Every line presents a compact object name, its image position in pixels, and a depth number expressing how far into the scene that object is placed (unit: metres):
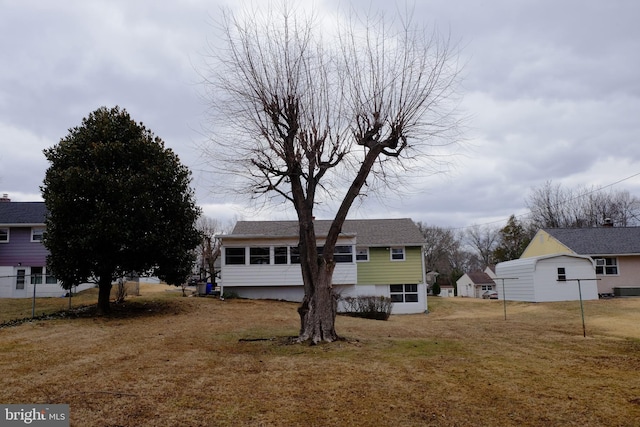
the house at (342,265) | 26.14
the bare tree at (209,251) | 40.29
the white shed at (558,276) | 27.56
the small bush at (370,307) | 20.17
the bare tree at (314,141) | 10.66
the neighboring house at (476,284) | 55.84
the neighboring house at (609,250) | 30.41
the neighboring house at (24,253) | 27.58
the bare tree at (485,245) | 76.97
